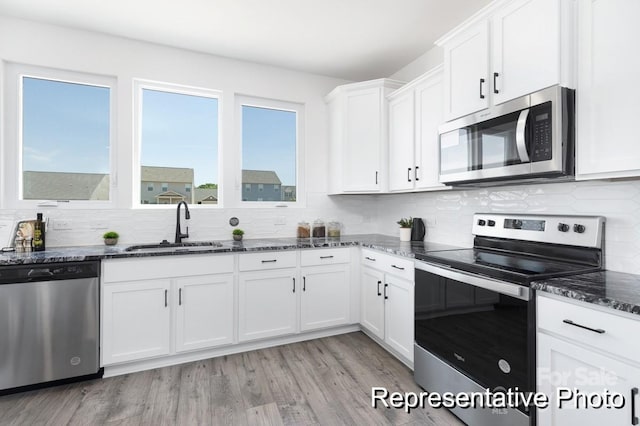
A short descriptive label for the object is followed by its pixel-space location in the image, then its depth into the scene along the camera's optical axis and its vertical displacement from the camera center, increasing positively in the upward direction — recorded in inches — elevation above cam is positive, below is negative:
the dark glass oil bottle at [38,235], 93.8 -6.8
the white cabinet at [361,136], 123.3 +31.0
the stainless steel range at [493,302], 57.5 -18.5
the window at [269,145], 132.3 +29.2
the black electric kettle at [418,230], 119.5 -6.2
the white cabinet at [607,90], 53.2 +22.1
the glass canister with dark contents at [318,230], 135.6 -7.2
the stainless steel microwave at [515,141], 61.4 +16.3
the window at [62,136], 103.0 +26.0
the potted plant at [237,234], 120.0 -7.9
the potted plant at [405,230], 119.6 -6.2
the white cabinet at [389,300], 91.4 -27.7
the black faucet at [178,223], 112.7 -3.8
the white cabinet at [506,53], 61.7 +36.4
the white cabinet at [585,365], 43.5 -22.7
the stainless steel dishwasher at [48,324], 79.5 -28.9
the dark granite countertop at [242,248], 83.1 -11.1
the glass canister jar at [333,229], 137.2 -6.8
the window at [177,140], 117.6 +28.1
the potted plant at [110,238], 105.4 -8.4
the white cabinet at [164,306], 89.4 -27.9
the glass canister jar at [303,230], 133.0 -7.1
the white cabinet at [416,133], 100.2 +28.0
